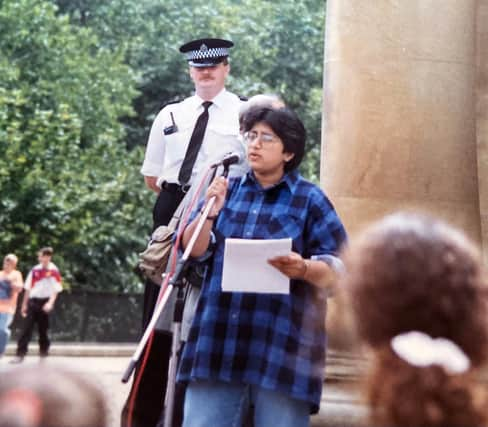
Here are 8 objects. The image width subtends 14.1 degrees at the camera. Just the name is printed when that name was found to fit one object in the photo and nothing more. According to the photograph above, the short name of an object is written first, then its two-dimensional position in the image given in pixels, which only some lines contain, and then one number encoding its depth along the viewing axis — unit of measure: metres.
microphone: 8.72
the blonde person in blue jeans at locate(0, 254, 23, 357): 27.80
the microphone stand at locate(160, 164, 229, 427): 8.89
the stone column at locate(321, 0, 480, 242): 10.50
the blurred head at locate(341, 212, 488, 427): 3.30
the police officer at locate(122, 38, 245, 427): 9.97
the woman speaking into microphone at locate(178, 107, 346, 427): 7.64
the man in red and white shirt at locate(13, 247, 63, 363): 30.93
